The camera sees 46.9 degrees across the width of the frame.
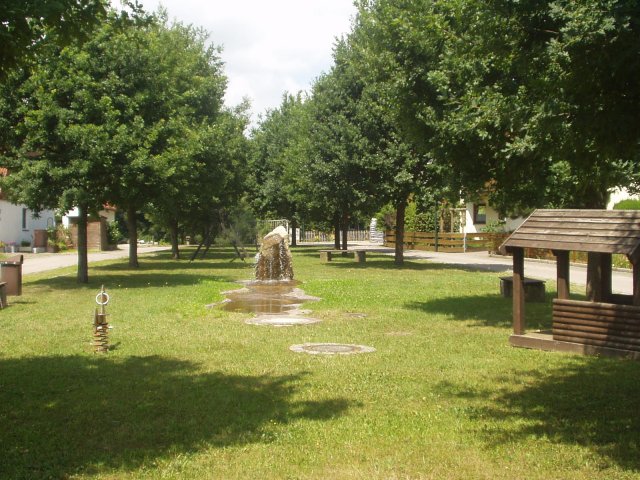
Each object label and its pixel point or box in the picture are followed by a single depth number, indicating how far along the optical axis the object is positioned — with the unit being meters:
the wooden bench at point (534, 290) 16.48
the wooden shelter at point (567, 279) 9.46
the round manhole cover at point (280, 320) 13.09
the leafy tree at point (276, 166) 48.22
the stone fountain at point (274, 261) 23.62
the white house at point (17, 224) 45.34
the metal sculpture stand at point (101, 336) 9.99
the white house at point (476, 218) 49.06
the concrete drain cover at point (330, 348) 10.12
